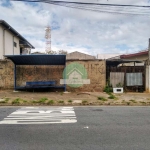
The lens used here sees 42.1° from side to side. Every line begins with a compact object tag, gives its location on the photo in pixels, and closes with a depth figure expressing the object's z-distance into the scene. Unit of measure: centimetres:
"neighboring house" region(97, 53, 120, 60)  3750
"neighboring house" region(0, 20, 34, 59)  1784
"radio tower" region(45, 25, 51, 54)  5656
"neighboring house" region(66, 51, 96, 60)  3412
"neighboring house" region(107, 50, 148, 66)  1930
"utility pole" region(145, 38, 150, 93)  1376
